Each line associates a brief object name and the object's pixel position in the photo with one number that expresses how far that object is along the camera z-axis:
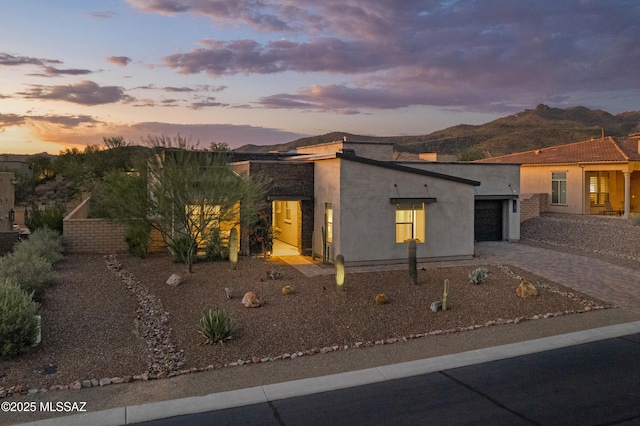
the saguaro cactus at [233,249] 16.39
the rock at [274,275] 14.91
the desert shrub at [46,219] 21.55
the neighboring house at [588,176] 30.88
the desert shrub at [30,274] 11.84
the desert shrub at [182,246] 16.71
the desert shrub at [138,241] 19.08
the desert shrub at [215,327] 9.70
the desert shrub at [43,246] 15.56
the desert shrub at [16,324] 8.60
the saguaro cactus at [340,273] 13.32
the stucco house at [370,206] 18.00
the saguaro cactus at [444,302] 12.05
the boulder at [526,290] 13.32
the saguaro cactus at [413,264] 14.66
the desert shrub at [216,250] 17.81
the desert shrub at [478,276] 14.69
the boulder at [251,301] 12.03
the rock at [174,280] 14.34
